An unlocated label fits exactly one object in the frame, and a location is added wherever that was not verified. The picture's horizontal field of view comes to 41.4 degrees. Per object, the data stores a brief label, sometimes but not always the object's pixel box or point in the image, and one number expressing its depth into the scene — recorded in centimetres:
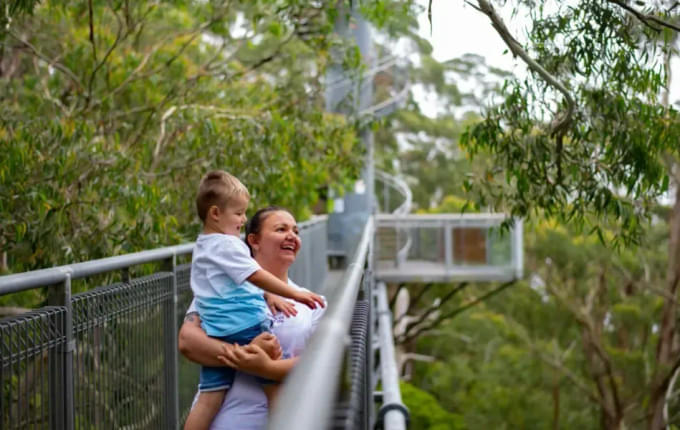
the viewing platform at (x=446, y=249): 2089
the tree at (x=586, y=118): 745
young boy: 307
